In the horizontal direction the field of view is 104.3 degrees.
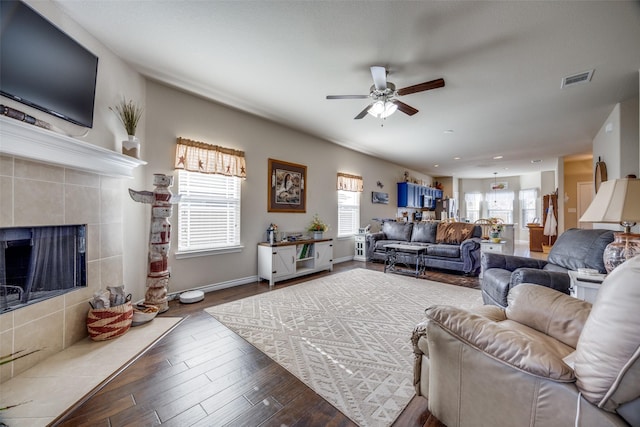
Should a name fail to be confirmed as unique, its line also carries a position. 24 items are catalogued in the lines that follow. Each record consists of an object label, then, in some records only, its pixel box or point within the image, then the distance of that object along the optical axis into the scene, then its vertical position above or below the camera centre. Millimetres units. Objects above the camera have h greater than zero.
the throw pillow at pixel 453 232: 5184 -342
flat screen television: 1636 +1106
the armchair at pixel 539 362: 784 -596
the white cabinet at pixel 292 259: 4035 -785
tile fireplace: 1709 +25
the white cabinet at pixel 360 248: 6121 -804
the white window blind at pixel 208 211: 3441 +35
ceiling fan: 2578 +1398
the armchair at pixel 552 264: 2219 -505
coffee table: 4641 -901
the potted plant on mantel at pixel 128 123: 2643 +985
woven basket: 2207 -990
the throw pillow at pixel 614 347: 757 -414
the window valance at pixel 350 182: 5921 +817
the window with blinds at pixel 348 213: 6073 +60
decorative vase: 2637 +704
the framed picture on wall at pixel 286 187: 4457 +526
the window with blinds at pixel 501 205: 10333 +507
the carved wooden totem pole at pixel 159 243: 2840 -344
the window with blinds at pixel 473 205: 11070 +519
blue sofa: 4762 -568
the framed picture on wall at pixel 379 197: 7041 +529
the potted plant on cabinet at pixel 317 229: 5016 -286
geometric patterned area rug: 1620 -1147
